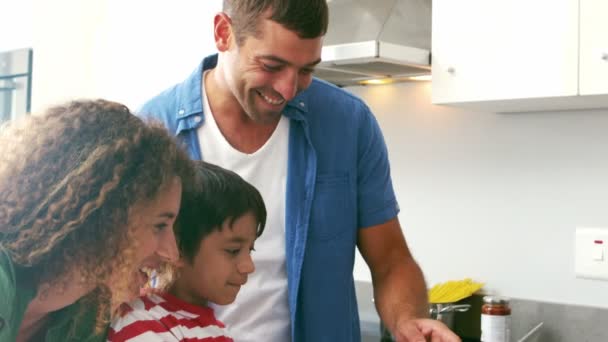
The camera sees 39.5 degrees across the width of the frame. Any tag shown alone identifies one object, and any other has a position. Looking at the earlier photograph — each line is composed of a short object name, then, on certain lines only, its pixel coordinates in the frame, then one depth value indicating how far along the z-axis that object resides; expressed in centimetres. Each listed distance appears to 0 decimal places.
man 126
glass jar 218
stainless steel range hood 215
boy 102
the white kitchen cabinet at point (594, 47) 185
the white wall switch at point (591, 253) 211
